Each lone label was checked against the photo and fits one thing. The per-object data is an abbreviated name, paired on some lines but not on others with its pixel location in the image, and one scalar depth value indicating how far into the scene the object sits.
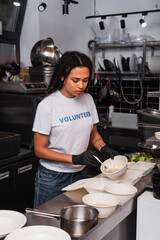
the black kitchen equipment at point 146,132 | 3.11
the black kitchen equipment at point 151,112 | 2.01
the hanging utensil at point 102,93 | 4.87
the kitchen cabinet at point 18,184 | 2.82
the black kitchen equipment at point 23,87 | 3.15
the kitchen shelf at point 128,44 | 4.61
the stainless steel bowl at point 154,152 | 2.51
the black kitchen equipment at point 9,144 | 2.79
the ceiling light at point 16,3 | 3.81
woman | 1.88
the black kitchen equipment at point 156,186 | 1.52
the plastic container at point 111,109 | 4.89
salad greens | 2.38
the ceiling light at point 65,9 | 3.77
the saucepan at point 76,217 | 1.17
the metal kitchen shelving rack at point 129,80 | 4.77
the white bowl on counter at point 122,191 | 1.50
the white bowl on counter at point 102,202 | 1.32
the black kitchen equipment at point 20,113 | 3.13
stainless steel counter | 1.28
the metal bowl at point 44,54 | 3.39
